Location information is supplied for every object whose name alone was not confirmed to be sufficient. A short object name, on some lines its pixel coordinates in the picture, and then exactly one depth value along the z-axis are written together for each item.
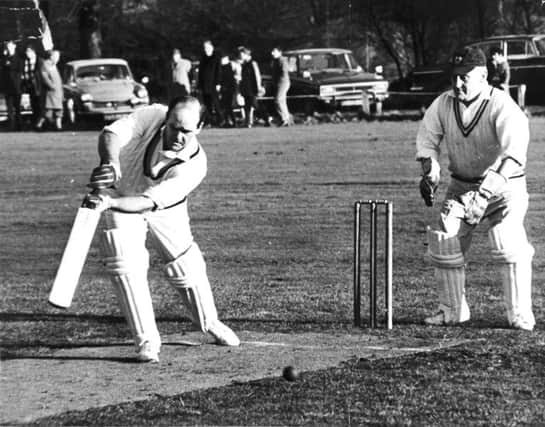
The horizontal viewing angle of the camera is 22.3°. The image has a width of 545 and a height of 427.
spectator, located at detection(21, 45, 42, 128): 33.12
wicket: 9.80
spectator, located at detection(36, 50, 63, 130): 31.42
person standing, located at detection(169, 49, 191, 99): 29.77
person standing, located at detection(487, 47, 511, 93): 24.09
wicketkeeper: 9.76
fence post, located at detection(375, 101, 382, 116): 33.48
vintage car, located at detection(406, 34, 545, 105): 32.94
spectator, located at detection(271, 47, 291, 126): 30.28
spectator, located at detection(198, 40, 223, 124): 31.78
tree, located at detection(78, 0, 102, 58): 43.97
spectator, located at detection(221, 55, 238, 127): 31.50
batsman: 8.37
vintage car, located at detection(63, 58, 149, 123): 33.38
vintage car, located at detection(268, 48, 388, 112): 33.56
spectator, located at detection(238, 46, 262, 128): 30.86
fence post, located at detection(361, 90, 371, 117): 33.56
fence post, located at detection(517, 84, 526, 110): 30.55
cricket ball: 7.96
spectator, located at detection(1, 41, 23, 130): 33.09
